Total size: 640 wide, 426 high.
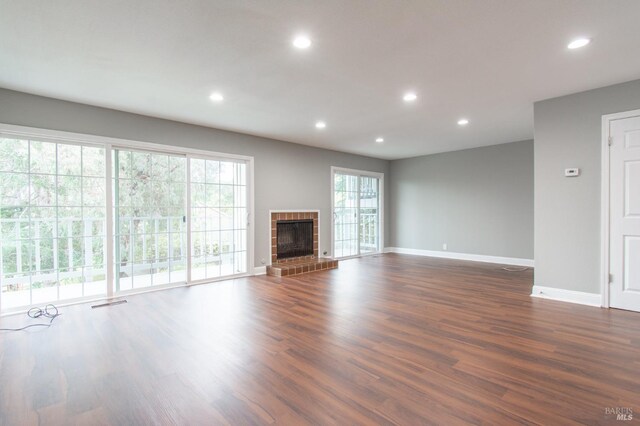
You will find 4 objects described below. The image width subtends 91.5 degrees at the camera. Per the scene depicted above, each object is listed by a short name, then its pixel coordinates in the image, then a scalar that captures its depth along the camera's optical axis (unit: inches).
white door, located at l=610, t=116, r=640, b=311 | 133.9
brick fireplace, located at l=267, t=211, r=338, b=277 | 230.1
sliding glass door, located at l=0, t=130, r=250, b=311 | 143.3
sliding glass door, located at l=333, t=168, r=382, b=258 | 292.8
